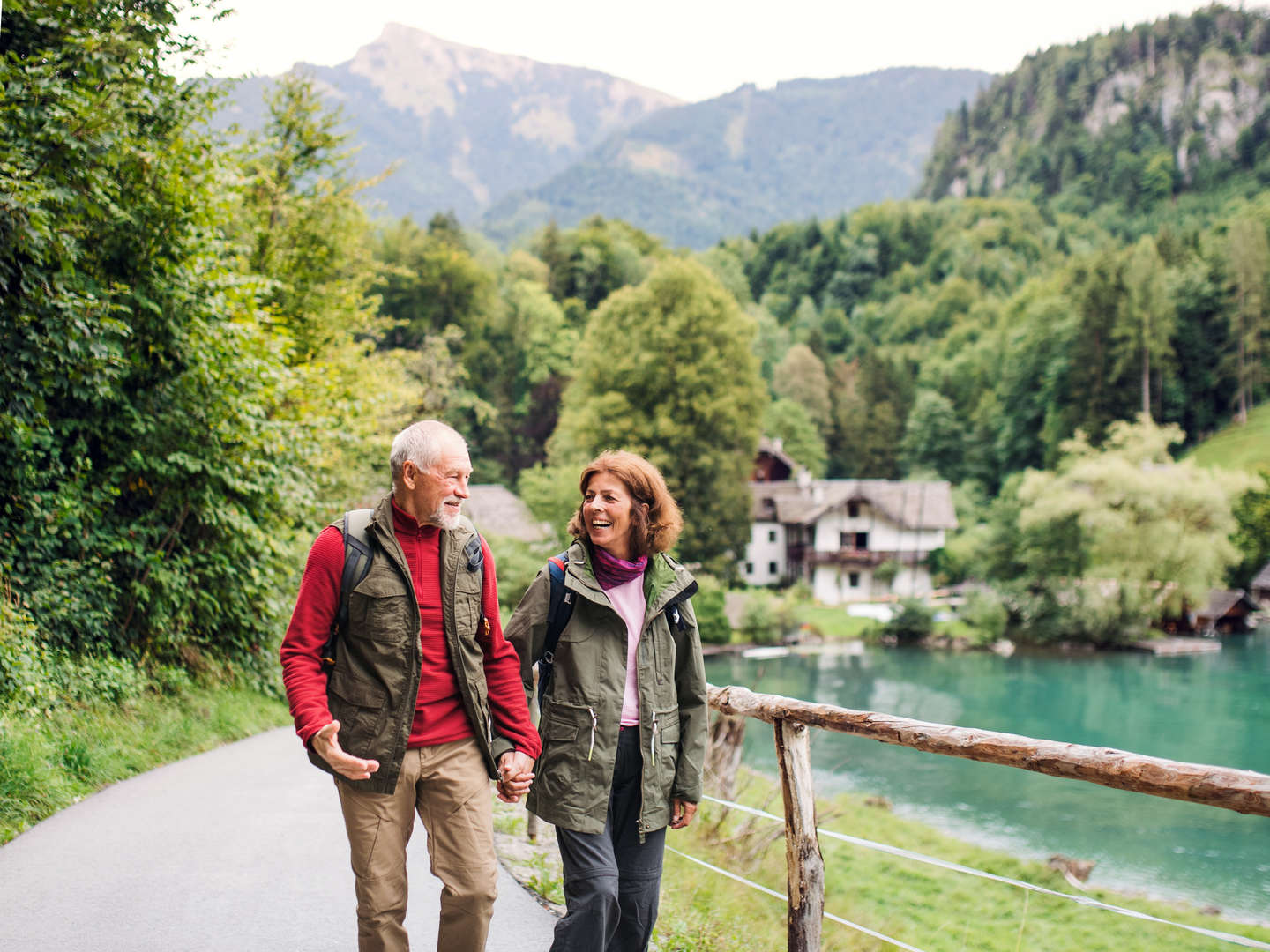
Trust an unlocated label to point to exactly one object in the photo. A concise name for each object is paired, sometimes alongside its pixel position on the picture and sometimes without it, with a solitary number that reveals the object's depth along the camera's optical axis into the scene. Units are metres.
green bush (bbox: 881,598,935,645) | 38.47
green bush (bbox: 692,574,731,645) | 34.03
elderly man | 2.96
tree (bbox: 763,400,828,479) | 68.06
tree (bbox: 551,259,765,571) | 36.12
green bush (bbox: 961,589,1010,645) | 38.44
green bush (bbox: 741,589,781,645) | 36.31
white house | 51.31
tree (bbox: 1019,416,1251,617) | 40.06
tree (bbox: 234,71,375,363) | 15.84
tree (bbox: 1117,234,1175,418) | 66.50
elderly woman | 3.17
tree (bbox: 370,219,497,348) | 56.53
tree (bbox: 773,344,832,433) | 77.12
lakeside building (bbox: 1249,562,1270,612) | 45.69
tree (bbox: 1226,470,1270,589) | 46.50
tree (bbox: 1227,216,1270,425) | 68.44
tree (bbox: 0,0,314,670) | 7.45
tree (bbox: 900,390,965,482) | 73.62
